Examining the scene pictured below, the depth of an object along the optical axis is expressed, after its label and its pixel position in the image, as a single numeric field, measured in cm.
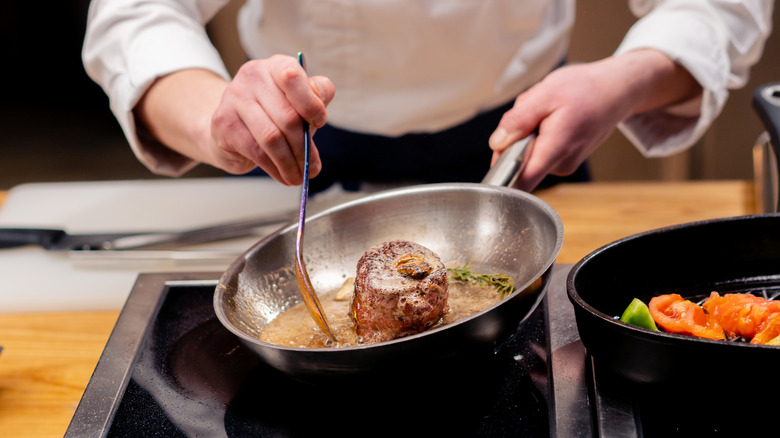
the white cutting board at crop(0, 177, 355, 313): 132
